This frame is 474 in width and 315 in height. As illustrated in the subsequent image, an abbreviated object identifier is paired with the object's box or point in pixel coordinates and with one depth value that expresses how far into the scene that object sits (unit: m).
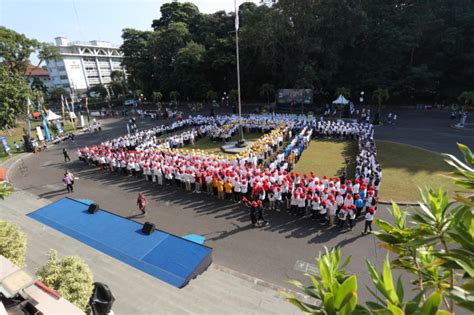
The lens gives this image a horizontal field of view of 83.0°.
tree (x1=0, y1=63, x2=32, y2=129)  23.11
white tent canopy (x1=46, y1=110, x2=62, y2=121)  29.69
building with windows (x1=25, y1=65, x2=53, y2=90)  79.26
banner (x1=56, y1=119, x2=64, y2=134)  30.86
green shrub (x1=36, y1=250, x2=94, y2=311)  5.25
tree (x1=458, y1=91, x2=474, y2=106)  25.36
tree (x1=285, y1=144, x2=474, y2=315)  1.86
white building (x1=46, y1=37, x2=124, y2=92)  73.38
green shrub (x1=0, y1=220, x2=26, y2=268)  6.47
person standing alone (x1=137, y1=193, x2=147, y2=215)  11.97
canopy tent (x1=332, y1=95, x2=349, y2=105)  29.55
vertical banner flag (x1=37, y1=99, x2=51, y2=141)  27.41
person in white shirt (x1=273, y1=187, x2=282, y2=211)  11.51
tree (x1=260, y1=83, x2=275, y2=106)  39.50
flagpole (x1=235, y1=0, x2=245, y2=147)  21.12
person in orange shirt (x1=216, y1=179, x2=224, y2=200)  12.85
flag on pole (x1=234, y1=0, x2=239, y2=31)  16.48
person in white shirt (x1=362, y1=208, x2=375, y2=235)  9.50
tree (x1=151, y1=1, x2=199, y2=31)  59.78
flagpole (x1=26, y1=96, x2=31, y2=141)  24.48
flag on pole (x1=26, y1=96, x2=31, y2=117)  24.43
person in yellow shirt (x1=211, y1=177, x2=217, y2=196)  13.11
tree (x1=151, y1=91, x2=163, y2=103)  47.11
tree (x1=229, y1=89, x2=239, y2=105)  40.12
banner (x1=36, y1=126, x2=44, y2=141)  26.49
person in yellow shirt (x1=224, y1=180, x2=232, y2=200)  12.66
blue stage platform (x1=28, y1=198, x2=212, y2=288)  7.61
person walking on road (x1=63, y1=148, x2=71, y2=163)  20.36
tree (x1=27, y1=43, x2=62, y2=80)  45.44
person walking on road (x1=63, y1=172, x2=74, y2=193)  14.91
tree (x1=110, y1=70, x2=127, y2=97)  63.75
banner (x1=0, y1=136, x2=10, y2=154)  23.77
